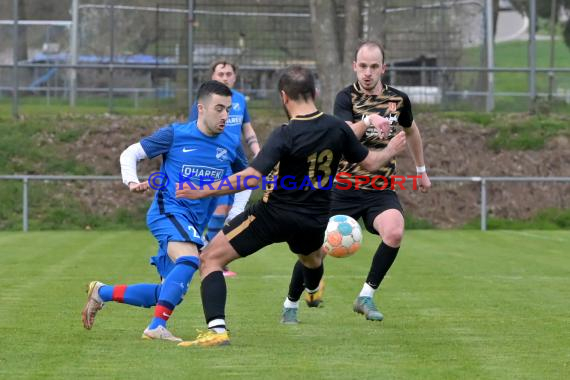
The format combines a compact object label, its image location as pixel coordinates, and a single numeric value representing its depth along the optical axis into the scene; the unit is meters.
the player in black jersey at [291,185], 14.34
